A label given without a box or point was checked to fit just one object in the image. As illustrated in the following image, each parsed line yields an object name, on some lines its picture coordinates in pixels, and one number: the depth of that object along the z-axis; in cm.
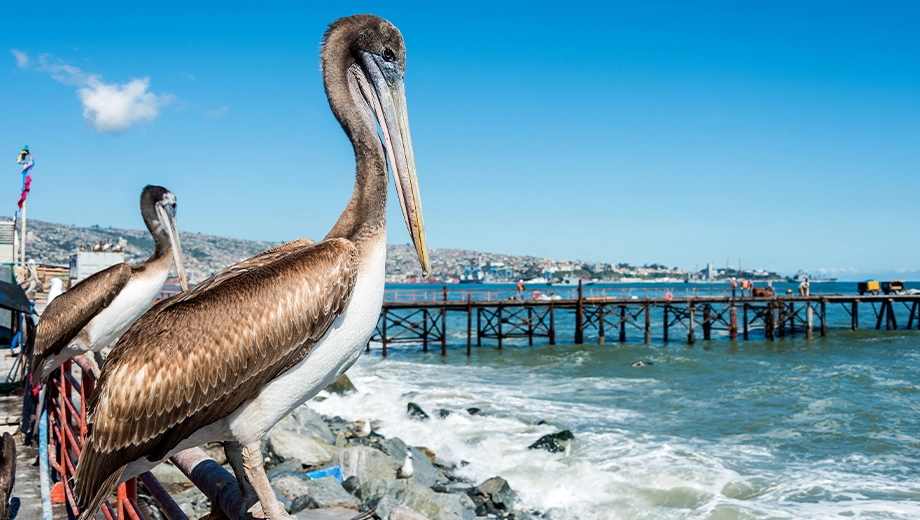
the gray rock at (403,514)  829
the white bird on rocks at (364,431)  1442
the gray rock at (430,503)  908
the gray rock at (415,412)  1675
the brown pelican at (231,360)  274
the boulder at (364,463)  1045
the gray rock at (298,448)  1081
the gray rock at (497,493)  1065
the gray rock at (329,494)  841
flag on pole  1983
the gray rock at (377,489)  952
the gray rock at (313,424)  1330
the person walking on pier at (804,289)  4072
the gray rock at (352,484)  977
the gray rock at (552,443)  1365
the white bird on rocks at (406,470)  1078
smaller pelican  594
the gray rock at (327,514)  730
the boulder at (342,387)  2002
